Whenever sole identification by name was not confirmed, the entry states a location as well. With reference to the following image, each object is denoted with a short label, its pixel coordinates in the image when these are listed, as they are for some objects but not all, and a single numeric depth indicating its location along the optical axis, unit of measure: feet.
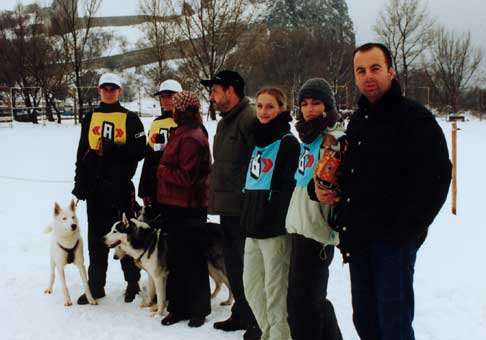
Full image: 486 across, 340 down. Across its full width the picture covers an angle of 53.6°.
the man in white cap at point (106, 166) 15.57
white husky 15.58
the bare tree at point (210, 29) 107.45
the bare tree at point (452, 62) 155.63
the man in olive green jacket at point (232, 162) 12.31
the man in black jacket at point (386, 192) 7.12
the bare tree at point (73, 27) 108.06
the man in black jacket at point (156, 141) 14.60
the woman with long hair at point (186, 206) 13.43
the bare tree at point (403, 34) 145.89
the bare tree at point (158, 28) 110.63
